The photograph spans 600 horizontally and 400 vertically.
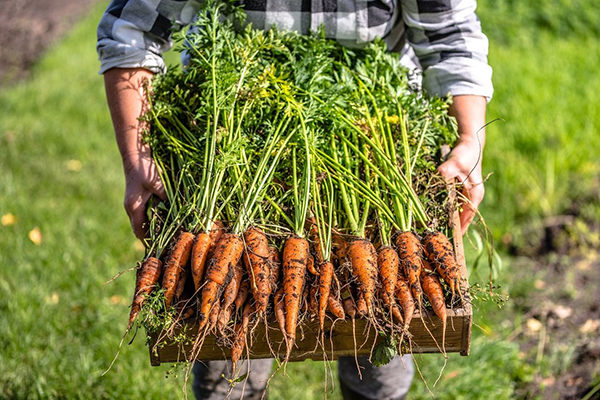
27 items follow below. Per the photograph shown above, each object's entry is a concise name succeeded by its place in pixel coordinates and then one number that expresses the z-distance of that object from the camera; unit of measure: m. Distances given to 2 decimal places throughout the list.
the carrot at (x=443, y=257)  1.66
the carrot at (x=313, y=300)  1.61
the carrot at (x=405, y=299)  1.61
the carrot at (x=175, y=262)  1.64
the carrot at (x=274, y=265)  1.68
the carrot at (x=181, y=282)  1.69
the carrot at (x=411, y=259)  1.67
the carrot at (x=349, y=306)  1.62
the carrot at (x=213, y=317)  1.59
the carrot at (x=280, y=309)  1.59
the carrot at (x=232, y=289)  1.63
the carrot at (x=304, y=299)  1.66
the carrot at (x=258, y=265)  1.63
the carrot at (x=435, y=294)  1.58
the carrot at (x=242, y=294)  1.67
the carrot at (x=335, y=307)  1.61
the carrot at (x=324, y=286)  1.58
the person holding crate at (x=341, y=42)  1.94
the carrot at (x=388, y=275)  1.67
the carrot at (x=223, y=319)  1.62
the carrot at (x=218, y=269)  1.59
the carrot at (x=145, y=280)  1.65
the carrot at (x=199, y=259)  1.66
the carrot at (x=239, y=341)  1.61
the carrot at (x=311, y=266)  1.69
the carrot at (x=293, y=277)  1.58
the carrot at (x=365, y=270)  1.62
